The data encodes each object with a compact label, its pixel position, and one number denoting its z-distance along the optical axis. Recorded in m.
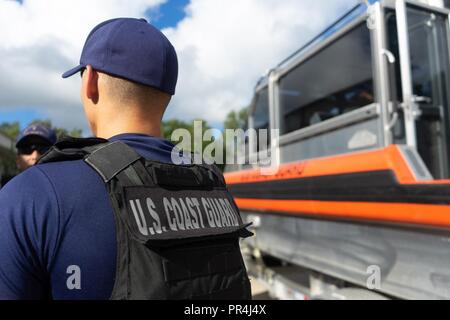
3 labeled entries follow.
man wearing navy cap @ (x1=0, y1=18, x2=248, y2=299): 0.88
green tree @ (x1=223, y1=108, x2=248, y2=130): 33.18
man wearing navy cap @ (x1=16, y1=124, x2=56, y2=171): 2.71
